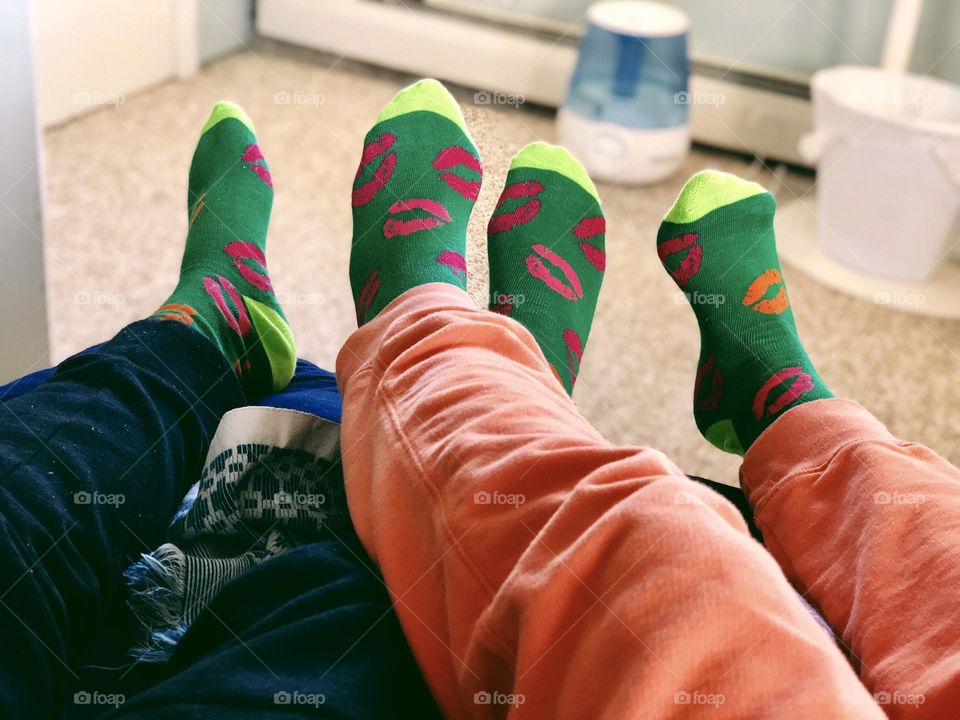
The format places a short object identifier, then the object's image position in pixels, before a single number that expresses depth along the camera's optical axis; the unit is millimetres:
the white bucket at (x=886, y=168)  1548
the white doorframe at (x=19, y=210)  963
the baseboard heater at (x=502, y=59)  1961
